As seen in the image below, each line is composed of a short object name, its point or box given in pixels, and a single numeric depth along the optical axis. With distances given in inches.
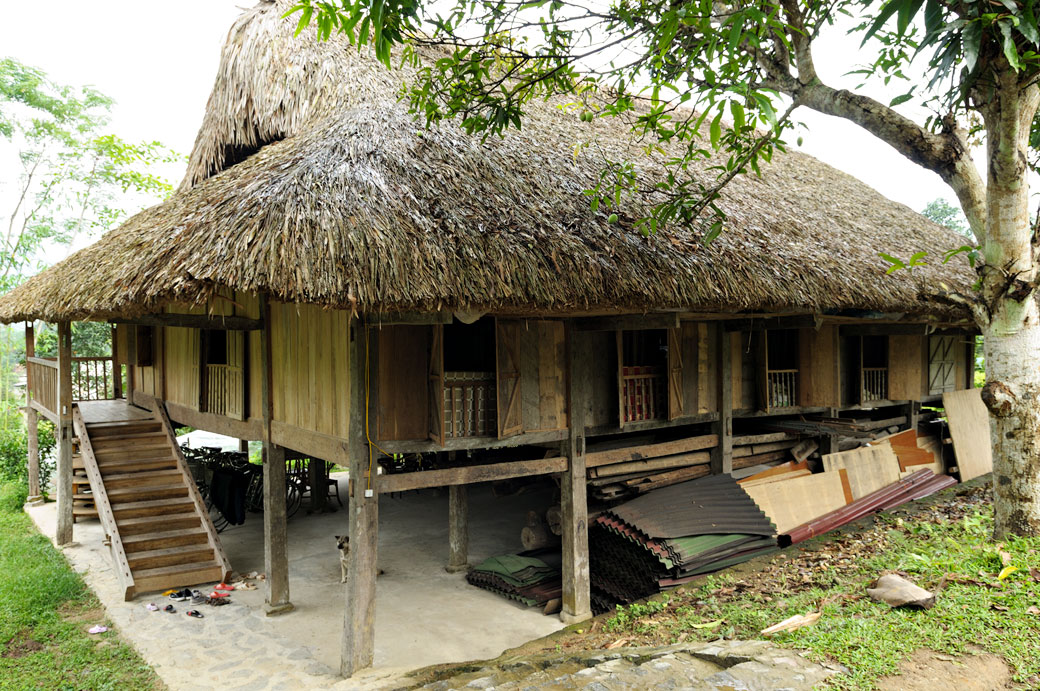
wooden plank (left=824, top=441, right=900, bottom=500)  384.2
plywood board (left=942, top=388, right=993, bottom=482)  458.3
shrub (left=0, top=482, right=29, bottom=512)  518.3
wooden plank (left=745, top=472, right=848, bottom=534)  339.9
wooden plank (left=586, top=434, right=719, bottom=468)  313.1
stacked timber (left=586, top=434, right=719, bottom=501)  319.0
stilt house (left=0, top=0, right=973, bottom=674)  226.4
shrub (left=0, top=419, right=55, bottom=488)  593.3
